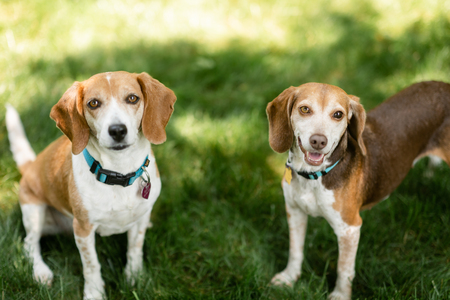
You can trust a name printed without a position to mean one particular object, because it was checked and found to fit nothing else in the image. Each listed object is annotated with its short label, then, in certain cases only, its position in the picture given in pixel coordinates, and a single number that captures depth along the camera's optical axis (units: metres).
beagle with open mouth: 2.98
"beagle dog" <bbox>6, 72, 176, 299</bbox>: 2.90
